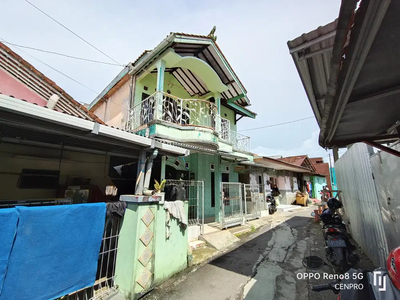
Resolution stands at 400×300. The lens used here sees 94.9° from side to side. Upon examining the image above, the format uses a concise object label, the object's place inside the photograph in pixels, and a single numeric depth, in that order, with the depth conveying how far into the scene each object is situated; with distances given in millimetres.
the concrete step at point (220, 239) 6414
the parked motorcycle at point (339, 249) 3903
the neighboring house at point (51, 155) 4602
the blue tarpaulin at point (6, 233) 2346
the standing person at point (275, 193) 14958
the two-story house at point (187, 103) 6719
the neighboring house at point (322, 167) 29041
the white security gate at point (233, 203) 8952
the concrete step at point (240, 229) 8125
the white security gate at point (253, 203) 10588
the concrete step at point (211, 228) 7466
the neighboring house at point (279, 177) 12643
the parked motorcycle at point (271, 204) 12898
